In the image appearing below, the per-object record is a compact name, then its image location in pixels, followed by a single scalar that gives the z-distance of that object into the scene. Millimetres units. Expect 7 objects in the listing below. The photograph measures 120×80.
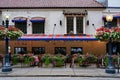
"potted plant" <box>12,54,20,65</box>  12604
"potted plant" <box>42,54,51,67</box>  12359
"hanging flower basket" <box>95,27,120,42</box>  10513
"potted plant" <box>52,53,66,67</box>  12400
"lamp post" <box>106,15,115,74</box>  10450
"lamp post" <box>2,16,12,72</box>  10836
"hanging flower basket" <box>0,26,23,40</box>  10815
